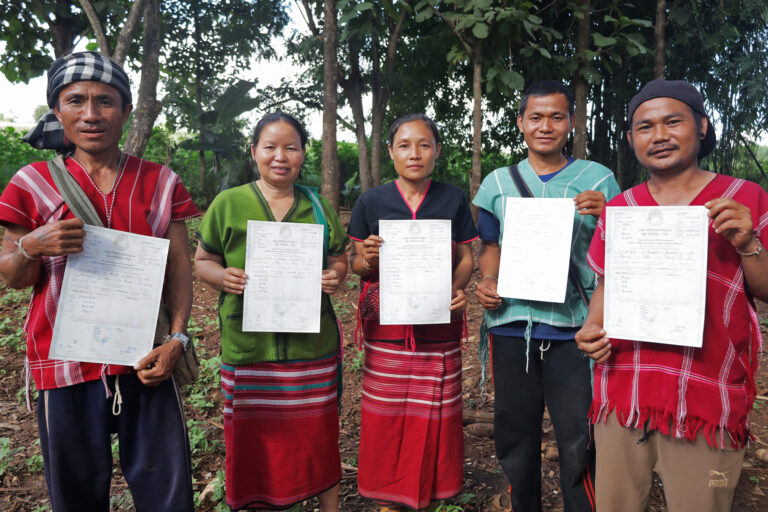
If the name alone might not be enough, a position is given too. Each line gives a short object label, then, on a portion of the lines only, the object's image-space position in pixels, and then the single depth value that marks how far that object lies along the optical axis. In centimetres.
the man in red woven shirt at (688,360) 153
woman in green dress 214
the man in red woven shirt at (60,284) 162
